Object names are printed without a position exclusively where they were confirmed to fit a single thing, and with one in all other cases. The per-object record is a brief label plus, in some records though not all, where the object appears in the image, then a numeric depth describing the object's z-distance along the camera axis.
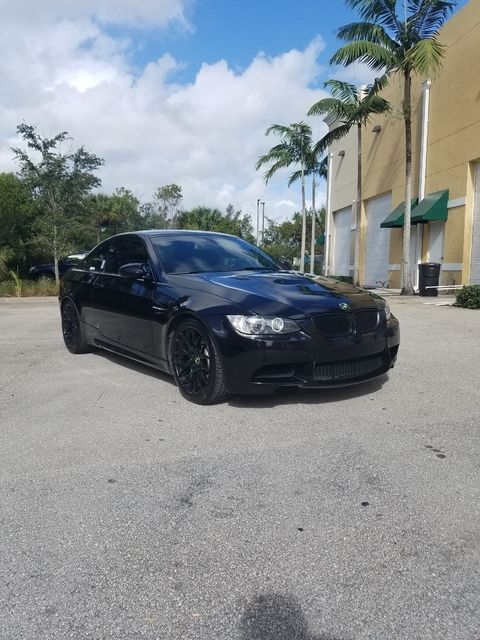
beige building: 17.45
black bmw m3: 4.08
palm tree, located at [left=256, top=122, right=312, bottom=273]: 28.68
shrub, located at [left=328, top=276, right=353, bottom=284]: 27.00
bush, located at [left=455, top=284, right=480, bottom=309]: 12.04
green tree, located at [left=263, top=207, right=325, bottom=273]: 55.32
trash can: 17.02
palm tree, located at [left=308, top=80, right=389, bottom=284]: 19.36
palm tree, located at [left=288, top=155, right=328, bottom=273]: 29.42
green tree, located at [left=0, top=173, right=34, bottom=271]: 18.19
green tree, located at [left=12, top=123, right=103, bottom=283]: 17.45
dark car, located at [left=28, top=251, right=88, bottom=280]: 19.61
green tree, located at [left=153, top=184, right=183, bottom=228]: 46.53
